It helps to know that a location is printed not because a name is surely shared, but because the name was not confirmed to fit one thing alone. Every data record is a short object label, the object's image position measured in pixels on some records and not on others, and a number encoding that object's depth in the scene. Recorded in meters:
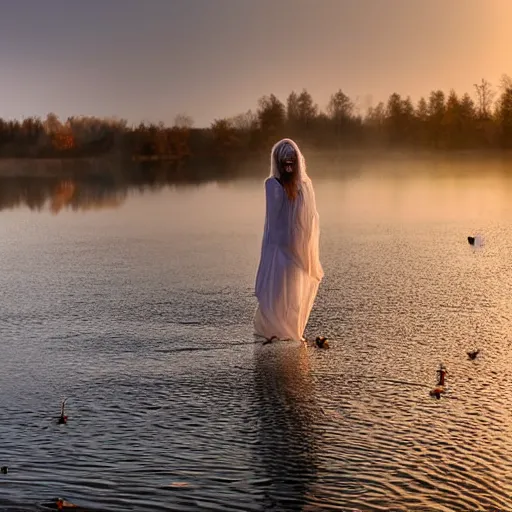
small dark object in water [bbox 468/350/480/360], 9.64
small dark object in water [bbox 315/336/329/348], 10.27
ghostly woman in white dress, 10.55
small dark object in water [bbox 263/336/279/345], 10.63
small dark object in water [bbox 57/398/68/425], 7.72
